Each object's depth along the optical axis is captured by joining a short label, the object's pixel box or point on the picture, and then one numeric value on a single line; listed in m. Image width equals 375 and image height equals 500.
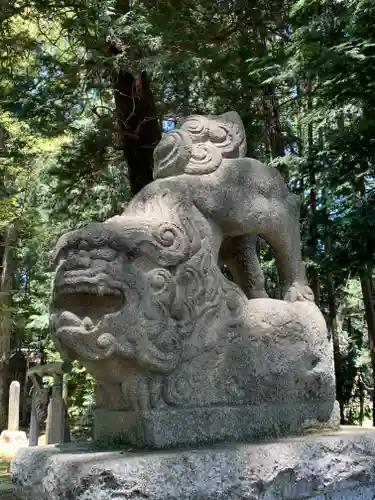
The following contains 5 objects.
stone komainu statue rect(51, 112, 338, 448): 2.61
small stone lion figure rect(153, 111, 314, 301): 3.10
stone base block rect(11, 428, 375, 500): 2.26
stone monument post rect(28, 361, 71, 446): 9.27
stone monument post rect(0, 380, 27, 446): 14.02
